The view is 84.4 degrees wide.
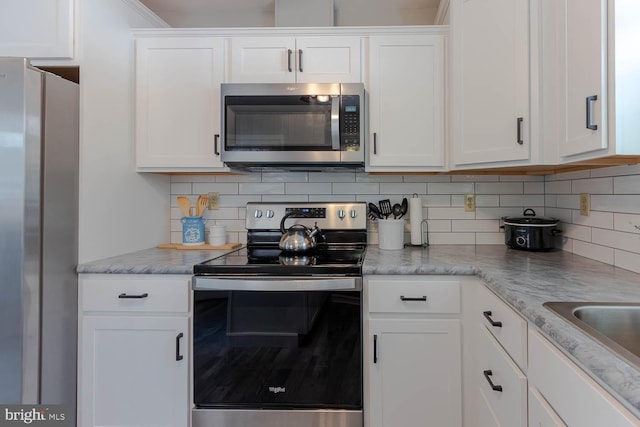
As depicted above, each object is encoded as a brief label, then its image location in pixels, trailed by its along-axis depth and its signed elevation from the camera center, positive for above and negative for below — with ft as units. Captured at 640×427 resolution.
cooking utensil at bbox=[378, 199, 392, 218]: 7.09 +0.15
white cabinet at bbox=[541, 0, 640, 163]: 3.44 +1.51
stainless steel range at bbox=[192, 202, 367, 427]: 4.98 -1.85
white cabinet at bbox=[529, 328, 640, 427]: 2.05 -1.20
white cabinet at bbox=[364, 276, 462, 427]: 4.98 -2.06
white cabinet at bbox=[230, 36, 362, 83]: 6.29 +2.78
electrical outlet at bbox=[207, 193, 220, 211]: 7.43 +0.29
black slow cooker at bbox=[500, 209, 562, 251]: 6.07 -0.31
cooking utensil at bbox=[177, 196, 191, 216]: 7.16 +0.18
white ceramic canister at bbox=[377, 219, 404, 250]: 6.60 -0.35
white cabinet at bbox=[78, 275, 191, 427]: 5.12 -2.01
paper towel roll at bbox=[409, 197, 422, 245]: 6.90 -0.11
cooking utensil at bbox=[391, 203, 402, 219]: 7.05 +0.09
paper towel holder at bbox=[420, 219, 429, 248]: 7.04 -0.34
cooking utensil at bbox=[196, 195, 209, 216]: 7.21 +0.20
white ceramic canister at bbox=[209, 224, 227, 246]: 7.07 -0.44
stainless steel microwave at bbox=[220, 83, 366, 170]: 5.91 +1.53
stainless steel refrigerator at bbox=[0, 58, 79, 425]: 4.47 -0.25
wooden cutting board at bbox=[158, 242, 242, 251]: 6.81 -0.64
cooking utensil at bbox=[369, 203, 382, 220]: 7.00 +0.05
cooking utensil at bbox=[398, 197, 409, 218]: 6.99 +0.14
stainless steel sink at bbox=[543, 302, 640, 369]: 3.08 -0.91
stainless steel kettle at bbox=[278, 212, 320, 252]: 6.11 -0.45
